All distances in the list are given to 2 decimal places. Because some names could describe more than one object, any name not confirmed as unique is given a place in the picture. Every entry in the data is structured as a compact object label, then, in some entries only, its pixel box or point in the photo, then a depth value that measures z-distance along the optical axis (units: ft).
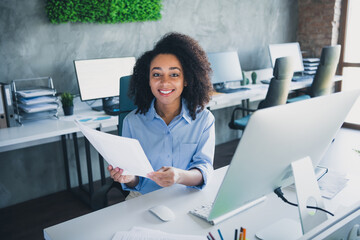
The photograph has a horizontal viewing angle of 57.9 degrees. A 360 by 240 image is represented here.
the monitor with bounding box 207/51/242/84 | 12.39
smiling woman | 5.02
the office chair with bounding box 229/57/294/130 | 10.09
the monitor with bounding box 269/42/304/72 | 14.20
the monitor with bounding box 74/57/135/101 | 9.00
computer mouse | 3.74
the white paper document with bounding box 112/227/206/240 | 3.33
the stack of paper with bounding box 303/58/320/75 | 15.53
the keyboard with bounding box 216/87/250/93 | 12.05
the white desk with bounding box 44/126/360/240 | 3.53
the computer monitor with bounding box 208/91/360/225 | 2.58
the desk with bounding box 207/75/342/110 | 10.67
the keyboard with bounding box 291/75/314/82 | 14.06
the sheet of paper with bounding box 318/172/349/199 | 4.27
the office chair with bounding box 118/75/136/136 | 5.69
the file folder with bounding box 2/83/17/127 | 7.72
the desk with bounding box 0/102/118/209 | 7.41
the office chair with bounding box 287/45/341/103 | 12.14
